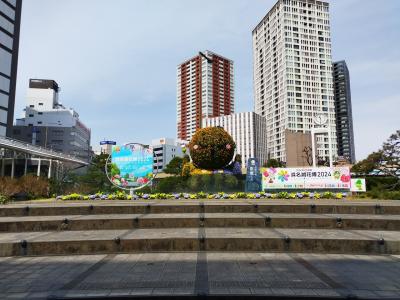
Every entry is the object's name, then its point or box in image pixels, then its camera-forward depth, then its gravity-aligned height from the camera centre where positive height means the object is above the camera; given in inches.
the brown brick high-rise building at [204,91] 7081.7 +2188.9
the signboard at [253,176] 820.0 +13.3
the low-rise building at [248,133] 5767.7 +934.7
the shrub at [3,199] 587.7 -36.7
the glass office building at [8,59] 2319.1 +977.5
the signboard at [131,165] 755.4 +40.0
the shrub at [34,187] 784.9 -16.5
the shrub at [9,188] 682.8 -17.0
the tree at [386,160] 1123.9 +79.1
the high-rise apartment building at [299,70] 5137.8 +1955.3
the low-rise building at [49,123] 4123.3 +870.2
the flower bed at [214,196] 669.3 -34.5
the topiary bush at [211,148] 981.7 +107.2
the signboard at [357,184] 796.0 -10.0
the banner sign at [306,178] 775.0 +7.2
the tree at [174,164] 2398.9 +137.1
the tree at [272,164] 3278.8 +189.4
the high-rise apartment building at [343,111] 7396.7 +1730.1
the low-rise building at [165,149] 5216.5 +557.1
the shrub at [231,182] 816.6 -3.5
